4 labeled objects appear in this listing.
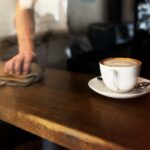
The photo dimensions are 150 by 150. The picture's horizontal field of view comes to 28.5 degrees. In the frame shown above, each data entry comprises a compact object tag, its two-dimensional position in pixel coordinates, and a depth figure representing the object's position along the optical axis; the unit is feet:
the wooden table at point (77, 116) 1.53
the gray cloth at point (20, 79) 2.52
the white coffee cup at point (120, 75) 1.97
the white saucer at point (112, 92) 2.00
